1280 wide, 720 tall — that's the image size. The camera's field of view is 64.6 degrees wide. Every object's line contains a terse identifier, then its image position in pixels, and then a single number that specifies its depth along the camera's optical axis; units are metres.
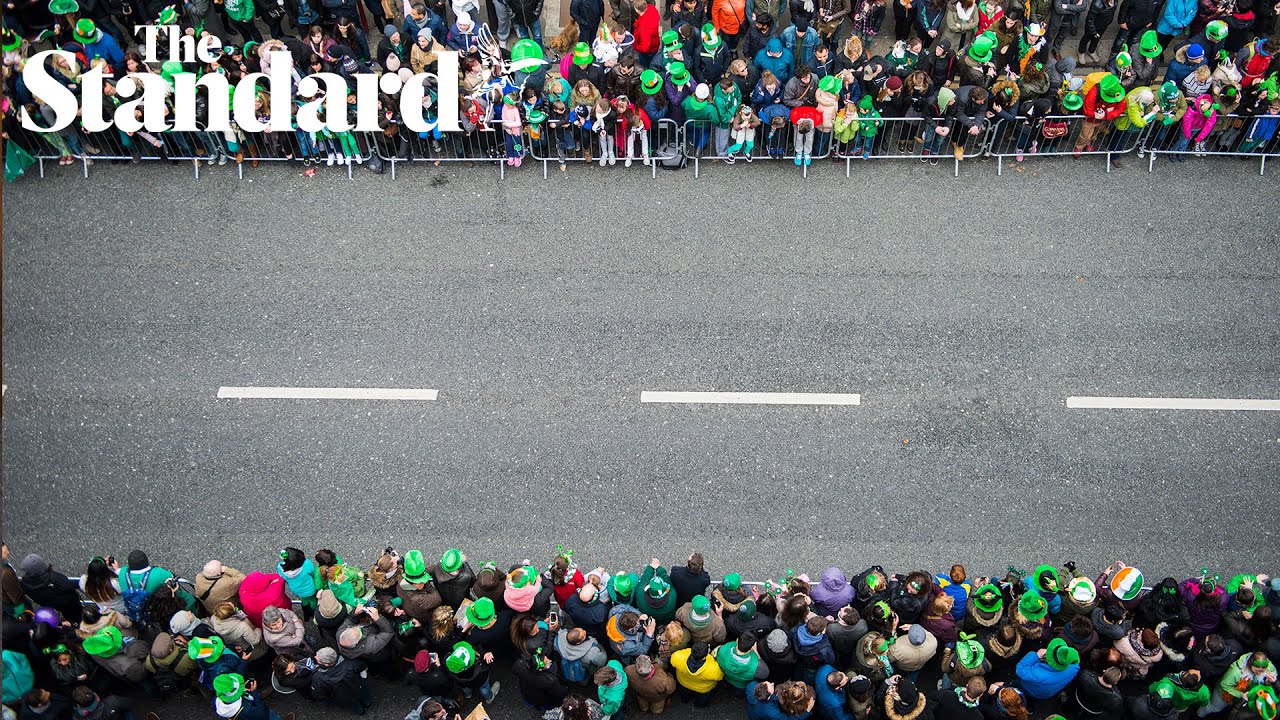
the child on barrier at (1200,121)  12.27
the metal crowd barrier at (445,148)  12.98
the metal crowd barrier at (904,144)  12.88
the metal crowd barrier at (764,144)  12.86
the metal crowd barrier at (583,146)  12.91
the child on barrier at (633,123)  12.43
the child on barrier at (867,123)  12.62
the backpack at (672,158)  12.90
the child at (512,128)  12.53
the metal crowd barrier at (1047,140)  12.67
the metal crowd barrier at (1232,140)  12.48
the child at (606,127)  12.36
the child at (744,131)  12.52
